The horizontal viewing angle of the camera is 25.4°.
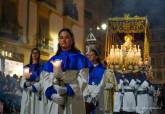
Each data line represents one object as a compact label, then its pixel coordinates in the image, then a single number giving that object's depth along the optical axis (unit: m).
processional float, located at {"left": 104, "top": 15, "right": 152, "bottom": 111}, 18.34
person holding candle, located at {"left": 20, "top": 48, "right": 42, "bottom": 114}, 7.01
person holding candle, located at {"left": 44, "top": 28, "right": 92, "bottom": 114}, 4.02
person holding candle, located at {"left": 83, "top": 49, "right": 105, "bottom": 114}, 7.09
